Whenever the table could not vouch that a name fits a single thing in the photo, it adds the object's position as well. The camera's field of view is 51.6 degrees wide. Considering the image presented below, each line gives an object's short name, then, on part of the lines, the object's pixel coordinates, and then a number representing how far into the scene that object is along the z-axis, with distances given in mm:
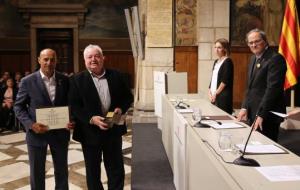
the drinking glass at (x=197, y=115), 2571
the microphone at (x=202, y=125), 2474
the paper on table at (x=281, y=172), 1460
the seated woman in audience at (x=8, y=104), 6296
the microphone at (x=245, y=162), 1645
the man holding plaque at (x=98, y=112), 2604
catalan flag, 4770
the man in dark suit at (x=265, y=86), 2895
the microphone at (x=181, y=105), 3334
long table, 1450
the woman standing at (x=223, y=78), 3882
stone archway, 11175
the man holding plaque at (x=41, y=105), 2628
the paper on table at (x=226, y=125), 2460
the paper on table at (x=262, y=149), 1853
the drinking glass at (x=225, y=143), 1902
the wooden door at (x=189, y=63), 6834
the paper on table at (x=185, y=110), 3107
